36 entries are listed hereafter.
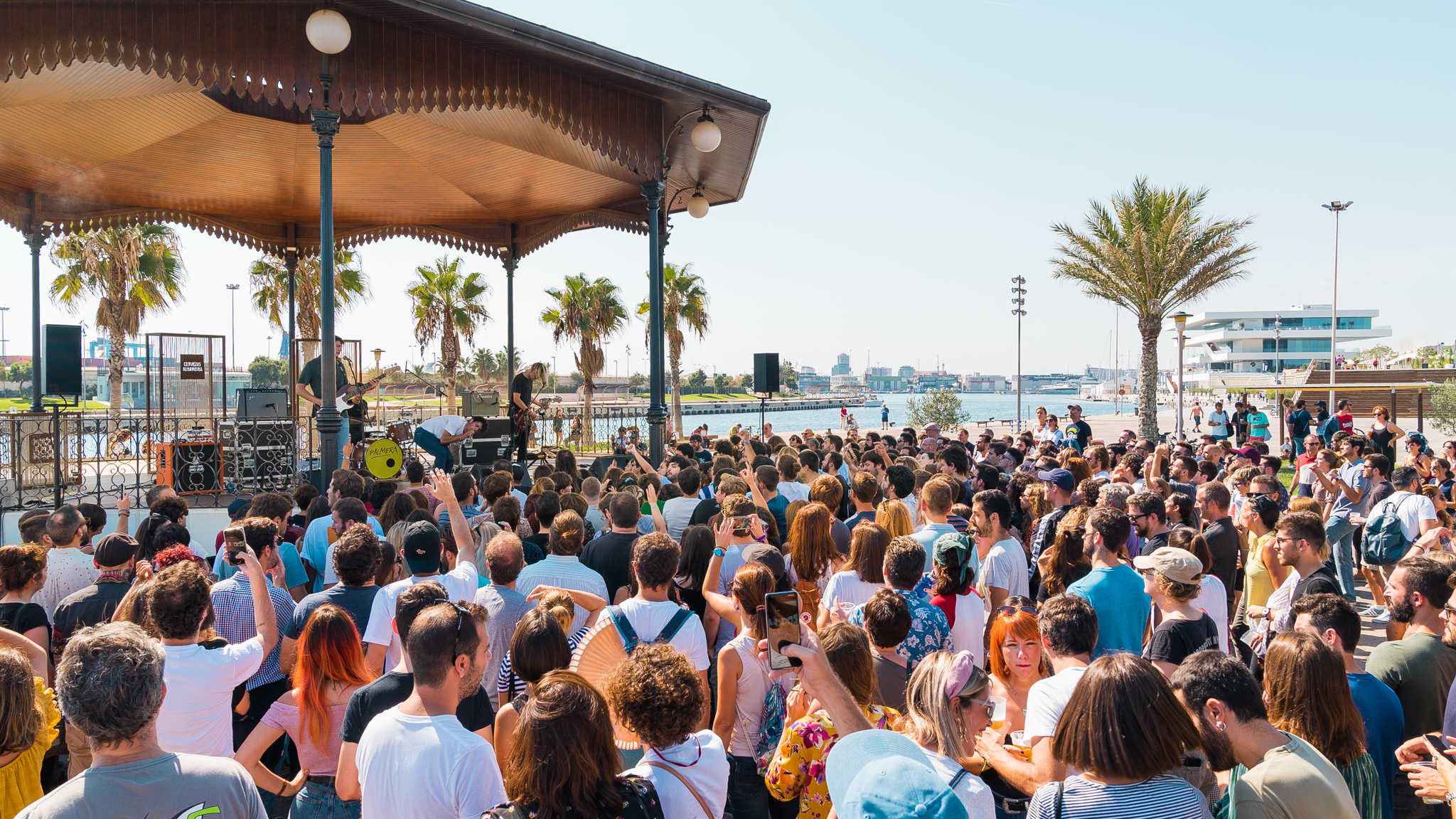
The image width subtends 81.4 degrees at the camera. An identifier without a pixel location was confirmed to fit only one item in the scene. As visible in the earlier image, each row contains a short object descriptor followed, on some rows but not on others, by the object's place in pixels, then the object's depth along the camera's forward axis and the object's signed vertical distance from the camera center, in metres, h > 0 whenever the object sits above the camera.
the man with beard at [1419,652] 3.40 -1.08
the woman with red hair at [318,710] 3.07 -1.18
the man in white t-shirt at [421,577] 3.62 -0.88
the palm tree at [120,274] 23.42 +3.42
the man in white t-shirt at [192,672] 3.03 -1.01
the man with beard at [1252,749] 2.34 -1.05
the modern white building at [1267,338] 117.81 +7.51
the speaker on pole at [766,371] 15.63 +0.39
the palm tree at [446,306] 28.84 +3.01
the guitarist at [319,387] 11.62 +0.09
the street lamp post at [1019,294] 39.00 +4.47
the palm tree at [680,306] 31.67 +3.27
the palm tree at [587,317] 30.28 +2.74
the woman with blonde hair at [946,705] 2.46 -0.94
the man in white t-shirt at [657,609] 3.64 -0.94
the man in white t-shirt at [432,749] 2.44 -1.04
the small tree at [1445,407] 21.50 -0.47
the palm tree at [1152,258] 23.11 +3.67
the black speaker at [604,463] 11.18 -0.98
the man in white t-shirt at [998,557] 4.92 -0.97
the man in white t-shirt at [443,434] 11.84 -0.56
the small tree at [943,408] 32.25 -0.64
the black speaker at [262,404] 13.40 -0.15
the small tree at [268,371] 80.81 +2.30
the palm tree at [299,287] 25.61 +3.38
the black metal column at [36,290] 12.33 +1.54
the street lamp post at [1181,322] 21.66 +1.78
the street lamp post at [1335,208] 38.19 +8.23
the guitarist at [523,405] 14.34 -0.19
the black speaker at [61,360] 12.12 +0.50
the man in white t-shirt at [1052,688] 2.67 -1.01
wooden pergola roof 7.33 +3.26
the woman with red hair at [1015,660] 3.32 -1.06
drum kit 10.67 -0.82
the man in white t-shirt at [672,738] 2.33 -0.97
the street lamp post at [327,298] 7.96 +0.92
